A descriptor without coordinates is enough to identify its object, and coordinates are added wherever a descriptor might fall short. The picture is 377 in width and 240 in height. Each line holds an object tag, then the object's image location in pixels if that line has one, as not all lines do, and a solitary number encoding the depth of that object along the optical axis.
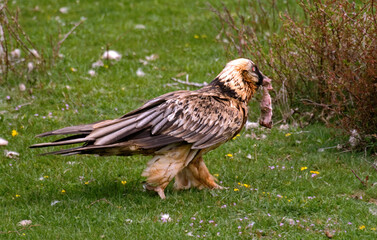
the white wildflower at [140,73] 20.65
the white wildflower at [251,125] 16.92
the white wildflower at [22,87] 18.84
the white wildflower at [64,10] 27.23
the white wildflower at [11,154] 14.81
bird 11.93
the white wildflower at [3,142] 15.40
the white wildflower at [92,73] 20.51
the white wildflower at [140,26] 25.09
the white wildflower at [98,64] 21.12
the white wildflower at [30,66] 19.50
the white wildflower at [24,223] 11.27
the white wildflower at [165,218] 11.28
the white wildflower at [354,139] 14.92
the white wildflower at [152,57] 21.97
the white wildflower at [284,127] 16.82
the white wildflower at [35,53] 19.83
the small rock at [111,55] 21.56
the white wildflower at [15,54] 20.26
